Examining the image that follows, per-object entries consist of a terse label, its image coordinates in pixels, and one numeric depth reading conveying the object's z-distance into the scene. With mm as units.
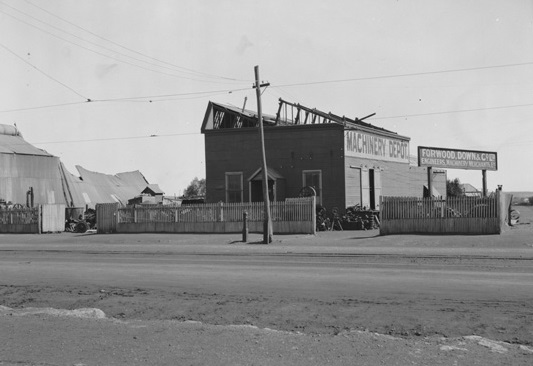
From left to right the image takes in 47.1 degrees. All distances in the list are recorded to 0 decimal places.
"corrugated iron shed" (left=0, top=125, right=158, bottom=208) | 62500
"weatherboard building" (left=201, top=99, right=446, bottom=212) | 37906
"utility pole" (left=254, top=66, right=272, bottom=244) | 27094
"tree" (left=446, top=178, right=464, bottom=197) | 65781
